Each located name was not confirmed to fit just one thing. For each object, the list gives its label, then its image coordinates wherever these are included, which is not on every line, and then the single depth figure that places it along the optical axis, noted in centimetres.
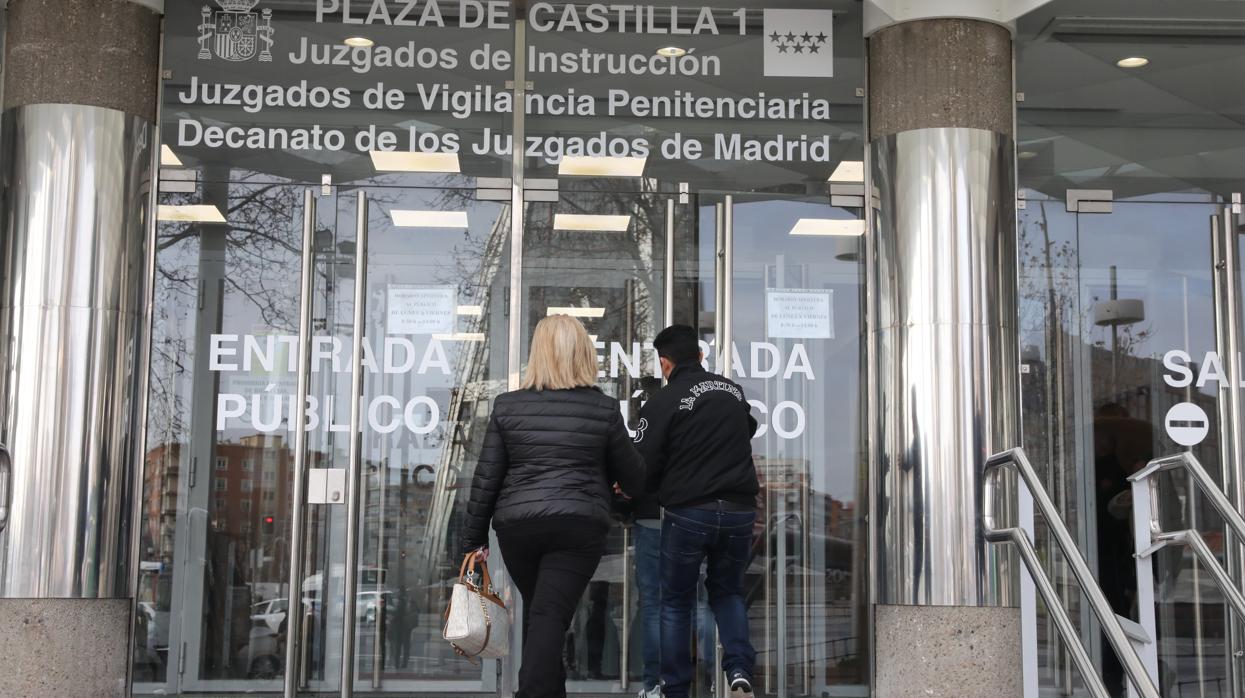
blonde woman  516
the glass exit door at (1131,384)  729
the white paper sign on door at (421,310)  696
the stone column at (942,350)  655
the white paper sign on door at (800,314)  711
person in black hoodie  584
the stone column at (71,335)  630
